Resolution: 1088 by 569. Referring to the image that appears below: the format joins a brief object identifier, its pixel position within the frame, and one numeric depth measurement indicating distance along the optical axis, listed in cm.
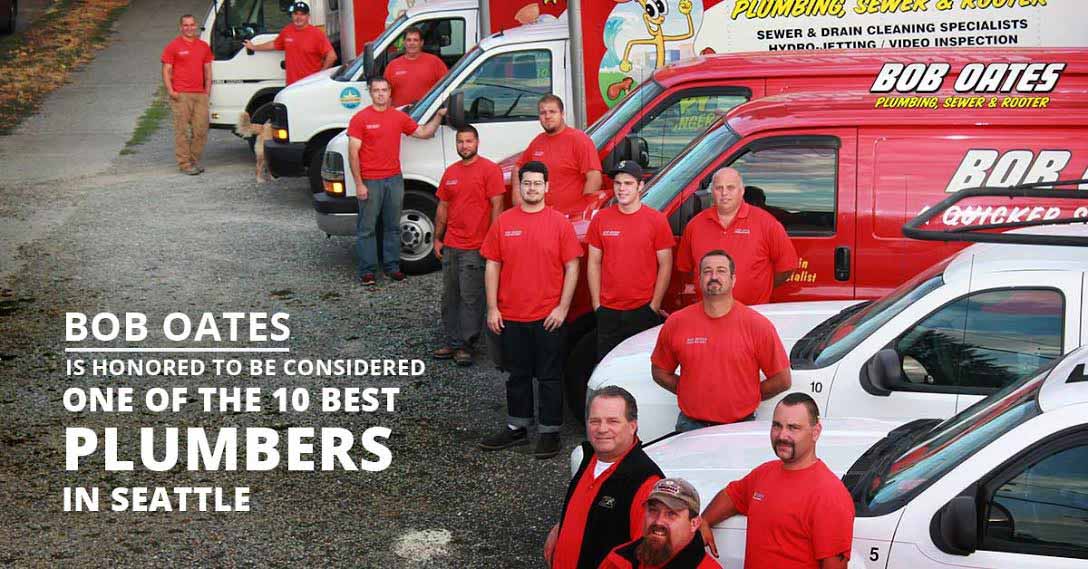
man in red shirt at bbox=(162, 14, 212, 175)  1839
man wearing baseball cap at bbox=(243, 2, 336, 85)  1797
